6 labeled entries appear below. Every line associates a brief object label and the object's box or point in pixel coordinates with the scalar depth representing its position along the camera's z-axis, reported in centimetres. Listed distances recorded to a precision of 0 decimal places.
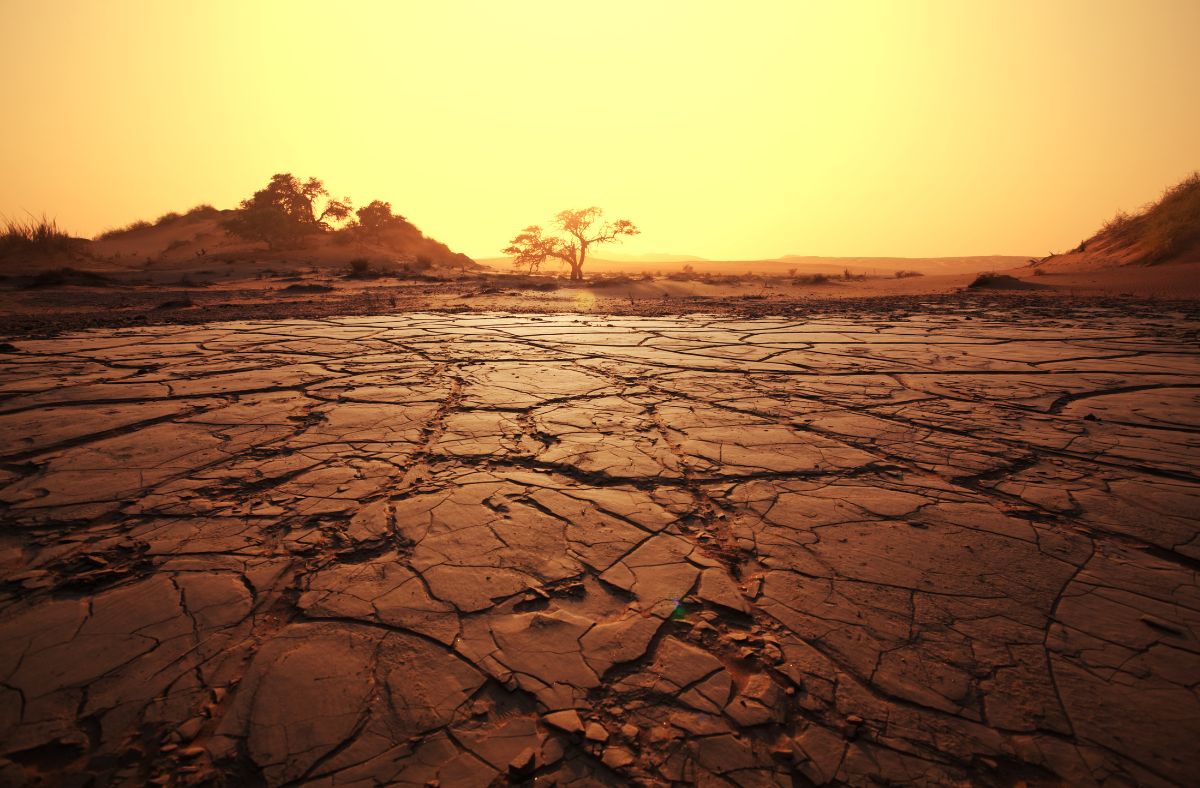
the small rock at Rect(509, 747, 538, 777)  94
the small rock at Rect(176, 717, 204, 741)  102
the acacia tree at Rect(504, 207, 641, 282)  2170
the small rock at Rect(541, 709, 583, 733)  104
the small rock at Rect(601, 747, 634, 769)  96
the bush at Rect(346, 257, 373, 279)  1419
